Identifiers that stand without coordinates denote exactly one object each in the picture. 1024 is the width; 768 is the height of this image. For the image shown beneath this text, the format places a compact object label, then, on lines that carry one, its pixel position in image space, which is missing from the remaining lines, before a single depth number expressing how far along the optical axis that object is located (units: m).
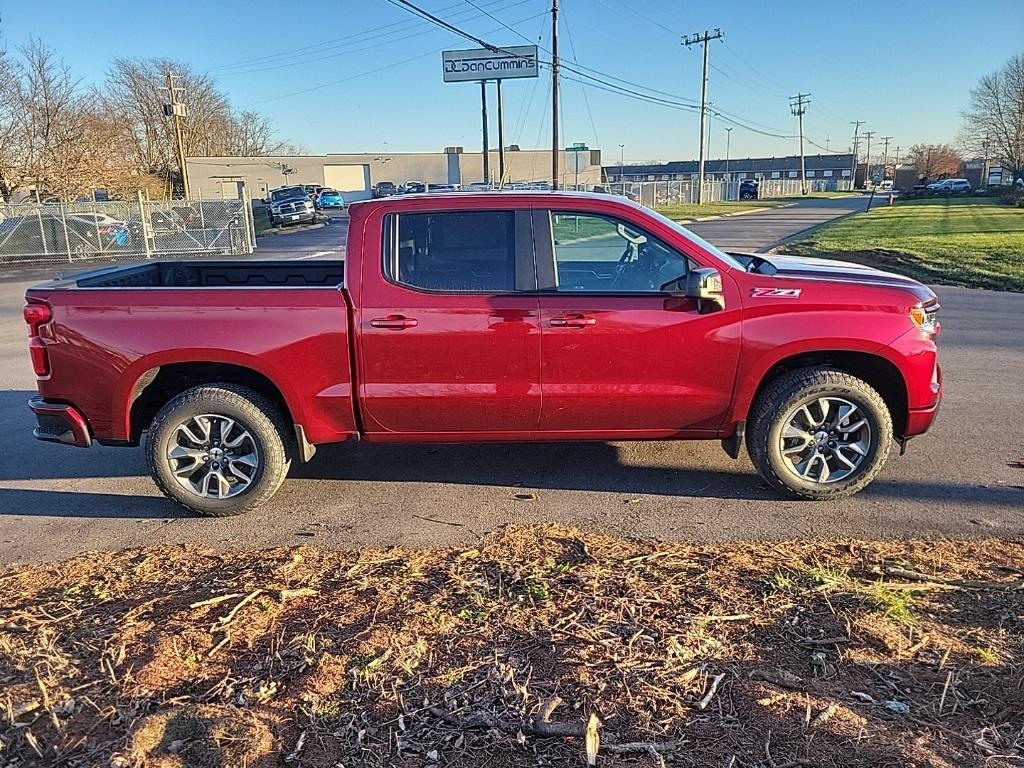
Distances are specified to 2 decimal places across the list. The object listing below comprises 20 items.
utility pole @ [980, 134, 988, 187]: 69.72
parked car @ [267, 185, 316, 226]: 40.34
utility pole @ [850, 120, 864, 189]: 121.66
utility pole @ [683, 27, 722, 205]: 61.56
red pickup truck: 4.46
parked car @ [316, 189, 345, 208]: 60.69
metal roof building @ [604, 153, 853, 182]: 136.88
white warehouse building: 72.56
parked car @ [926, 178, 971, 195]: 73.75
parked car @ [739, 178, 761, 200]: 80.62
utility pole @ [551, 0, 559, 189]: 29.28
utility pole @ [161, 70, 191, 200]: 37.88
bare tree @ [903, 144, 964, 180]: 97.75
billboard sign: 41.25
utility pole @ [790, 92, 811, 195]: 97.75
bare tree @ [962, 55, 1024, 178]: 56.38
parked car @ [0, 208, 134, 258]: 23.62
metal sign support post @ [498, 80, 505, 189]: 40.09
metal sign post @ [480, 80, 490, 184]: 38.71
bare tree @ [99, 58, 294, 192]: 61.69
